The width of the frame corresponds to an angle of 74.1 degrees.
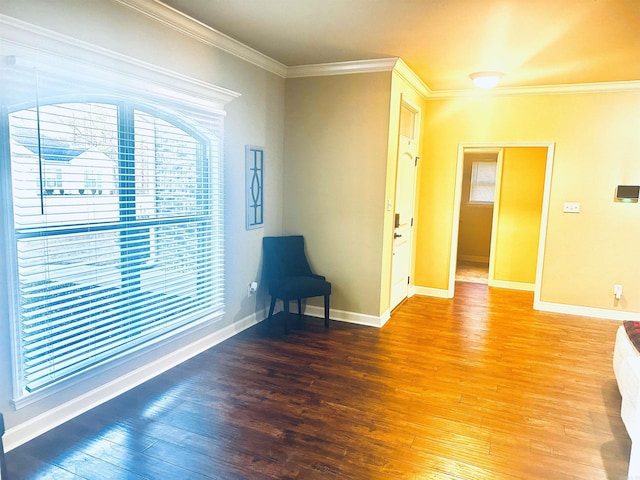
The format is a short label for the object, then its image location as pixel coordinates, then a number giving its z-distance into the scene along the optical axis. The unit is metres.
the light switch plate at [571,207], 4.89
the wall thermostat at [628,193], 4.60
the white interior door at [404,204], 4.74
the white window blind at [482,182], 7.89
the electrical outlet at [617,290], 4.77
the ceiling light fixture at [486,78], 4.28
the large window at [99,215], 2.24
